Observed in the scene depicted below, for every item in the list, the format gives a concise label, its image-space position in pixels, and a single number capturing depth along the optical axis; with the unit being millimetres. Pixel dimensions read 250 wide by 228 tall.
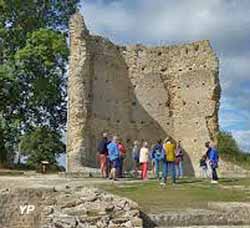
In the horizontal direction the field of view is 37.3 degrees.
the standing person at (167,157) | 12456
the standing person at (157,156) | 13013
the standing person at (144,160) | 13877
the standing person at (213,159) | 13092
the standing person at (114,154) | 13109
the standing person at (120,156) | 13725
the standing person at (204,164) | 15318
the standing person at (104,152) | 14113
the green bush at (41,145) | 22416
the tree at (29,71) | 20654
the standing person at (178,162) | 15166
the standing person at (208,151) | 13249
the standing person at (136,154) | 15516
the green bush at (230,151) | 19537
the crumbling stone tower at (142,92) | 18526
